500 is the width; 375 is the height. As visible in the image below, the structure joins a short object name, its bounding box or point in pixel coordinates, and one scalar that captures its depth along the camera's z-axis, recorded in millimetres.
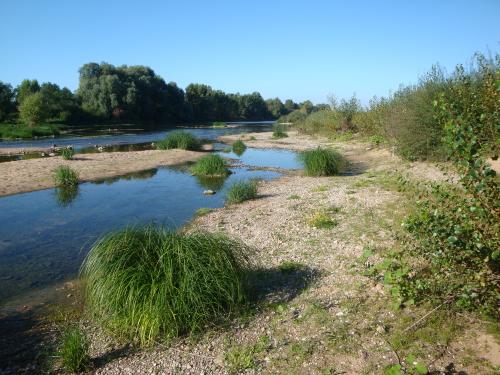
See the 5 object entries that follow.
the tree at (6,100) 68744
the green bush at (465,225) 4031
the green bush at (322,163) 20859
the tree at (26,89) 72988
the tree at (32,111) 62094
